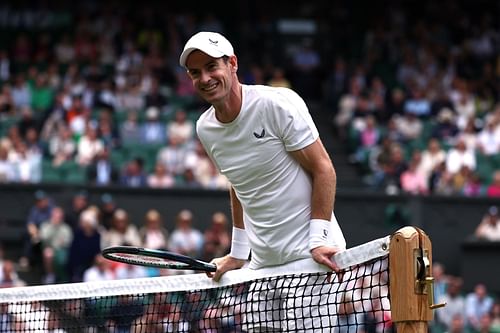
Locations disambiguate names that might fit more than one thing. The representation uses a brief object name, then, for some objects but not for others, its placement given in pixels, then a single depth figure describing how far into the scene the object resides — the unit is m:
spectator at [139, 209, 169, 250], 17.48
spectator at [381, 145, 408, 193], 20.42
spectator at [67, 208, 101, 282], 17.22
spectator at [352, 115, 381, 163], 22.02
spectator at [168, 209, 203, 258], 17.69
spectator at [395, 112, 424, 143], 21.94
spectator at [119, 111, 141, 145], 21.11
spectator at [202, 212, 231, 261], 17.48
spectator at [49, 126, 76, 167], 20.16
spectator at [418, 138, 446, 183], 20.32
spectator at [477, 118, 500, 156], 21.08
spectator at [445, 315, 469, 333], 16.17
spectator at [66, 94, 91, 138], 20.75
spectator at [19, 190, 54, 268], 18.08
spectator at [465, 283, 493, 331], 16.89
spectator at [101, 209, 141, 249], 17.56
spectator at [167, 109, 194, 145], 20.61
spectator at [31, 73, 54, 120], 22.34
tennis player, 6.38
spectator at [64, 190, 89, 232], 18.09
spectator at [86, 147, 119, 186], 20.00
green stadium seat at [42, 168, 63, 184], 20.09
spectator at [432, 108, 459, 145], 21.80
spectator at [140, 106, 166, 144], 21.20
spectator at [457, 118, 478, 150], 21.19
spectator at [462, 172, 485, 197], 20.34
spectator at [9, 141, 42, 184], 19.72
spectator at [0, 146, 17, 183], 19.58
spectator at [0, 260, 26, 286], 16.12
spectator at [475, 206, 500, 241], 19.25
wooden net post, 5.59
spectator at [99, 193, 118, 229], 18.45
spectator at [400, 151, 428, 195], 20.25
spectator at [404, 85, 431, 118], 23.25
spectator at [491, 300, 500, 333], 16.17
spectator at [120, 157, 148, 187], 19.89
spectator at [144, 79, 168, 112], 22.80
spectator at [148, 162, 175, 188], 19.80
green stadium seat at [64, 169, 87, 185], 19.97
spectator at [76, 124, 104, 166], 19.97
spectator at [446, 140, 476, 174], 20.41
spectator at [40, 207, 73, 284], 17.58
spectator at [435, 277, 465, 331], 16.88
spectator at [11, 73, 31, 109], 22.48
